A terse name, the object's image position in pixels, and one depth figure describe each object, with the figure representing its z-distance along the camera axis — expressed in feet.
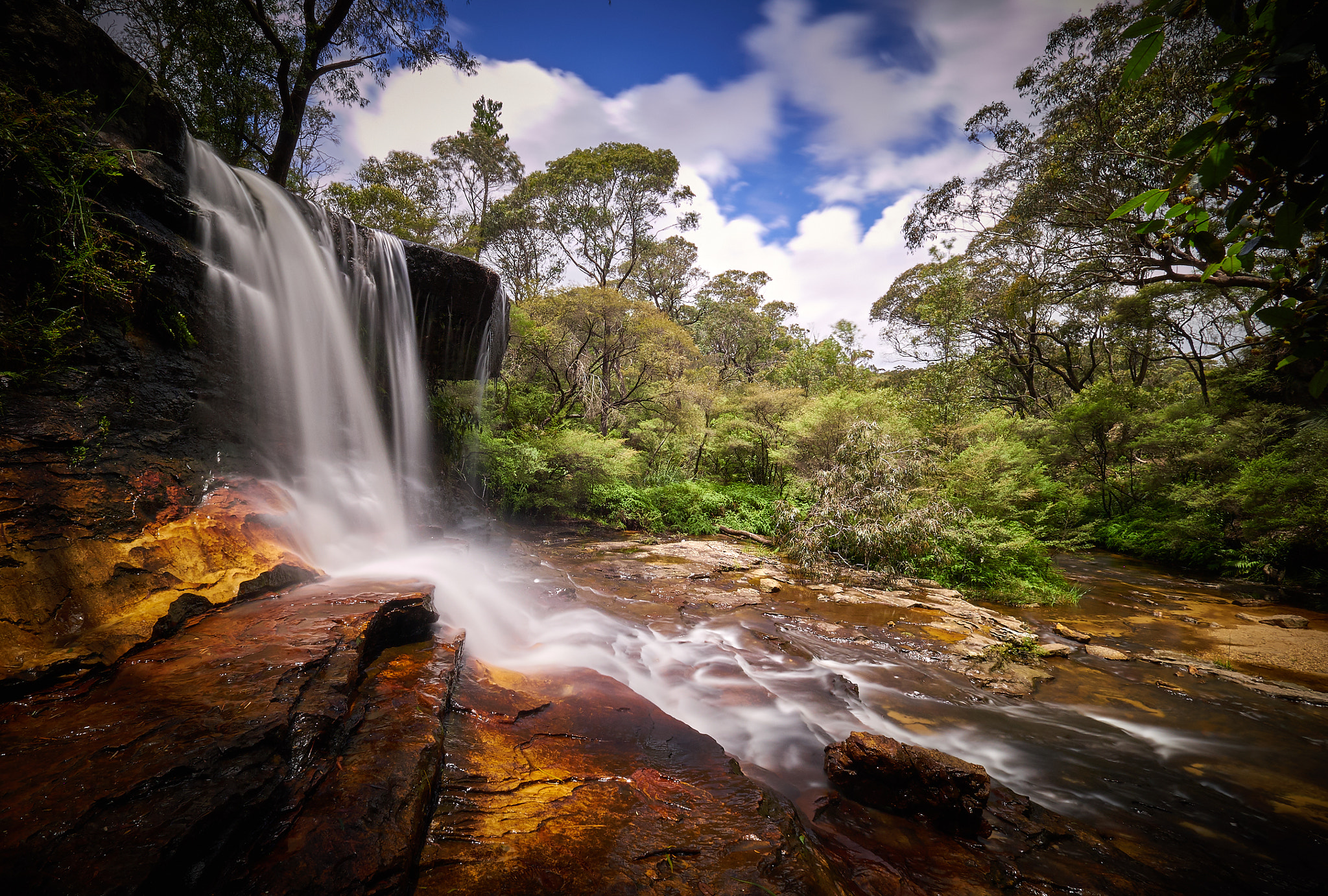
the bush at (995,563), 25.91
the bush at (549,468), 39.81
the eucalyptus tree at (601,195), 65.00
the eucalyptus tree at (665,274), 74.23
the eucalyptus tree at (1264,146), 3.52
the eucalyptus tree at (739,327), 85.71
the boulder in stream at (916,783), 8.96
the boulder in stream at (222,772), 4.62
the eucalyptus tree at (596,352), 48.11
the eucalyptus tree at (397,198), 49.34
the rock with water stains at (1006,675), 15.15
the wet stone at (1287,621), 21.21
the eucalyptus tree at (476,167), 63.67
